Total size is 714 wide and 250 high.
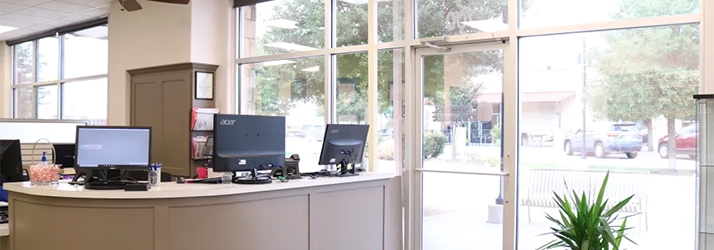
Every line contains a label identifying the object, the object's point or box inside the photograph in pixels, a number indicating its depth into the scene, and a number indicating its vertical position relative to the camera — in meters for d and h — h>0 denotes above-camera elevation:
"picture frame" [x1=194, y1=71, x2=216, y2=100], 7.17 +0.48
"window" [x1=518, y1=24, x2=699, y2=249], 4.36 +0.01
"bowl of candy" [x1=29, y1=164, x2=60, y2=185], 3.91 -0.35
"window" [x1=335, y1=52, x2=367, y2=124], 6.17 +0.40
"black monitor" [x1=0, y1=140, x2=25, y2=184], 4.72 -0.32
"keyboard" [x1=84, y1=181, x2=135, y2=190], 3.75 -0.41
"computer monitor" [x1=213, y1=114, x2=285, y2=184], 3.99 -0.15
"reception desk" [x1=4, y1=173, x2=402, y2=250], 3.63 -0.63
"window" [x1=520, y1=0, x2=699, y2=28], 4.34 +0.93
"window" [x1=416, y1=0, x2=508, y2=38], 5.21 +1.03
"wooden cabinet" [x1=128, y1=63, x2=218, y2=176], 7.12 +0.21
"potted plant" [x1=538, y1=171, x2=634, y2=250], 4.08 -0.74
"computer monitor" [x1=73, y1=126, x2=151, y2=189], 3.80 -0.19
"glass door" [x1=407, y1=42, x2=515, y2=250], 5.27 -0.24
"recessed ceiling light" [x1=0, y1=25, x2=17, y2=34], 9.97 +1.65
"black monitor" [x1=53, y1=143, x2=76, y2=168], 6.52 -0.37
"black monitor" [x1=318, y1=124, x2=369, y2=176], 4.79 -0.19
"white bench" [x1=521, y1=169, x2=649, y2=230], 4.56 -0.51
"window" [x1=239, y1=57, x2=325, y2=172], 6.61 +0.32
